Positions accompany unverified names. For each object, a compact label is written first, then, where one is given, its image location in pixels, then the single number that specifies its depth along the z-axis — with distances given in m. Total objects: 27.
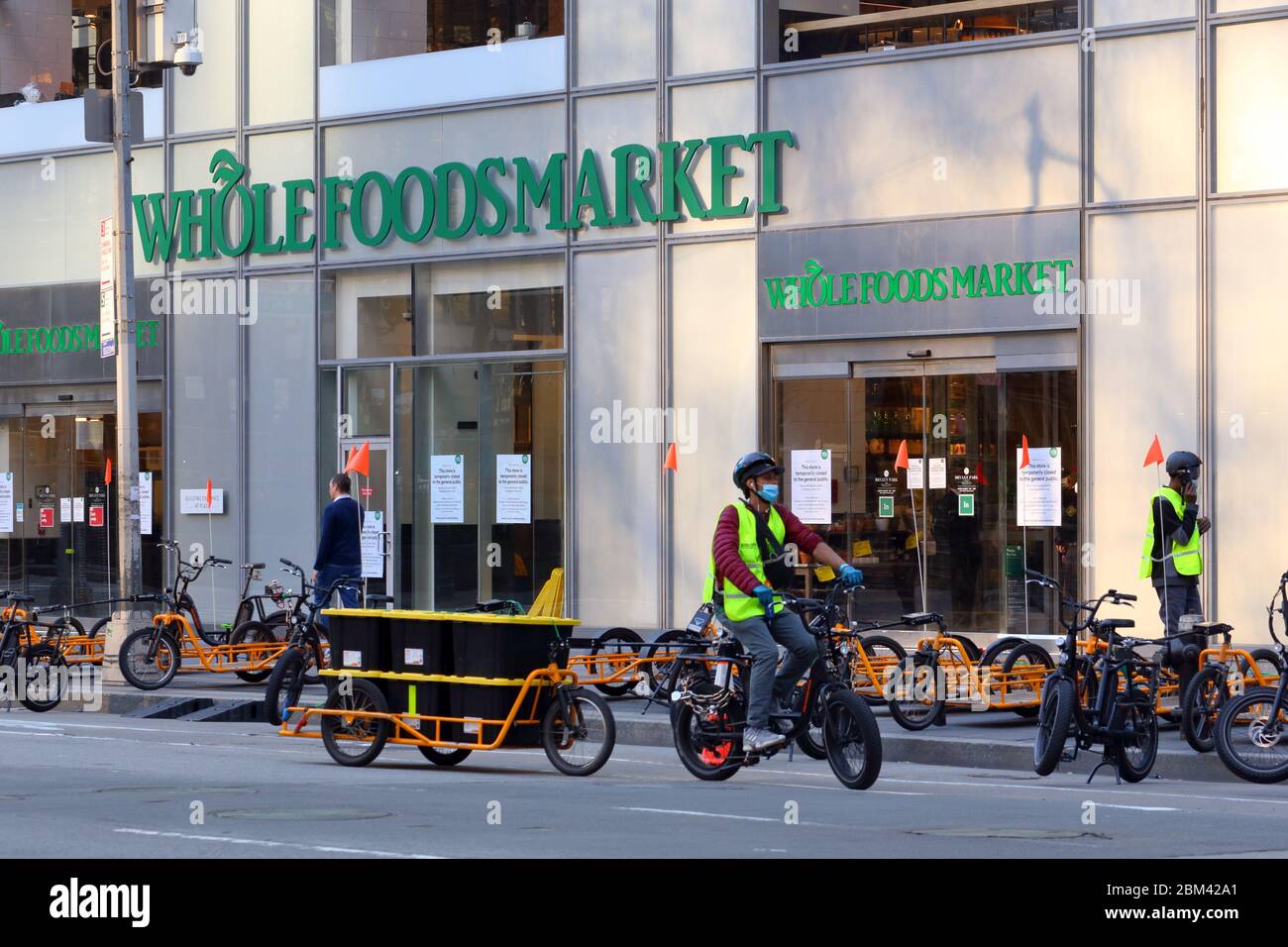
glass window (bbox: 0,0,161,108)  29.72
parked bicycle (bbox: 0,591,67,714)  19.42
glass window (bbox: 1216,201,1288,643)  19.84
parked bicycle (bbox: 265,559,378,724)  16.34
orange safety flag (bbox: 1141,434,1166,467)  19.86
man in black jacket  18.97
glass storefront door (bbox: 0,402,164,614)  28.56
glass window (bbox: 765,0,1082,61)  21.30
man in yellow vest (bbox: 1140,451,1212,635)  15.94
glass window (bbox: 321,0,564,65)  24.88
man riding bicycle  12.77
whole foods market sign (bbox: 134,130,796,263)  23.22
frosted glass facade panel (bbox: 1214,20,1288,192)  19.89
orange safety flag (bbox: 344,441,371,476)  22.95
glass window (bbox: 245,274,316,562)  26.55
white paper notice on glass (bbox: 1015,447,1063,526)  21.05
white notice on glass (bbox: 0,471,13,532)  29.56
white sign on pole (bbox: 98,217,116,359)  21.05
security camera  20.97
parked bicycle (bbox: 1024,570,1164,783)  13.27
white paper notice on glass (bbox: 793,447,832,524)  22.53
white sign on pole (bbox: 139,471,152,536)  27.97
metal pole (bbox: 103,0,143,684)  20.84
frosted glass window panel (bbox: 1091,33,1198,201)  20.33
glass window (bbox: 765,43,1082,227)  21.02
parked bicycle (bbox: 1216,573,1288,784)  13.52
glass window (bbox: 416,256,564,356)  24.53
